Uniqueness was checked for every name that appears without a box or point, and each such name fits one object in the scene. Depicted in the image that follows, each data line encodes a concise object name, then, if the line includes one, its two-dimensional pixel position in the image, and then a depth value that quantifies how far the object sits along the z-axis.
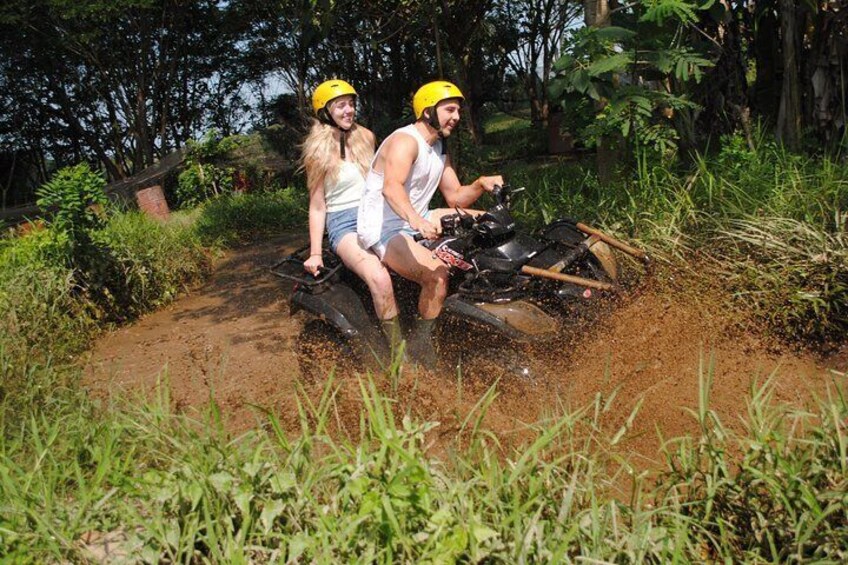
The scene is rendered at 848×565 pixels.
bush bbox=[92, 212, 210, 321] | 6.77
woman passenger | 4.57
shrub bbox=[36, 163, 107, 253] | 6.43
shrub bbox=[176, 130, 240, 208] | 13.05
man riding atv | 4.13
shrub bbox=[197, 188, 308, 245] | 10.01
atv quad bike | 3.78
